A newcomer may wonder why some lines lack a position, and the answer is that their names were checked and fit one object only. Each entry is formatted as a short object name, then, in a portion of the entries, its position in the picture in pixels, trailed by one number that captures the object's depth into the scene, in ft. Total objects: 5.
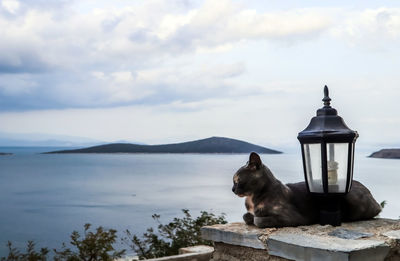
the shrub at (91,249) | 16.72
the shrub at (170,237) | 18.95
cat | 9.20
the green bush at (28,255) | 16.30
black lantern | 9.00
